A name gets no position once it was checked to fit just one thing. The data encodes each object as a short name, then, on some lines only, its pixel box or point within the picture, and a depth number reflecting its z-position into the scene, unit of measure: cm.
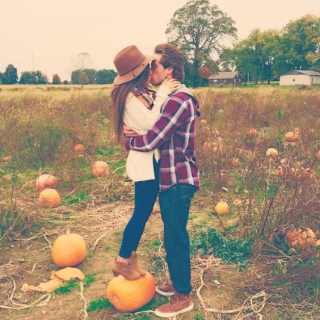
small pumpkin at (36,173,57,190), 534
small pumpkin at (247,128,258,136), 708
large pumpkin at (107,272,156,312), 285
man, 243
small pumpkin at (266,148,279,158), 614
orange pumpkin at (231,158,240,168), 607
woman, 251
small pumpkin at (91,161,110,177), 602
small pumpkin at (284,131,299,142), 734
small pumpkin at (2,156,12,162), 672
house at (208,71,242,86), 9081
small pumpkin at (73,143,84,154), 718
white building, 6788
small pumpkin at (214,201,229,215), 466
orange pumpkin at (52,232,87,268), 352
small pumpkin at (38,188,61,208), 489
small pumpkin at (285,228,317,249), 341
